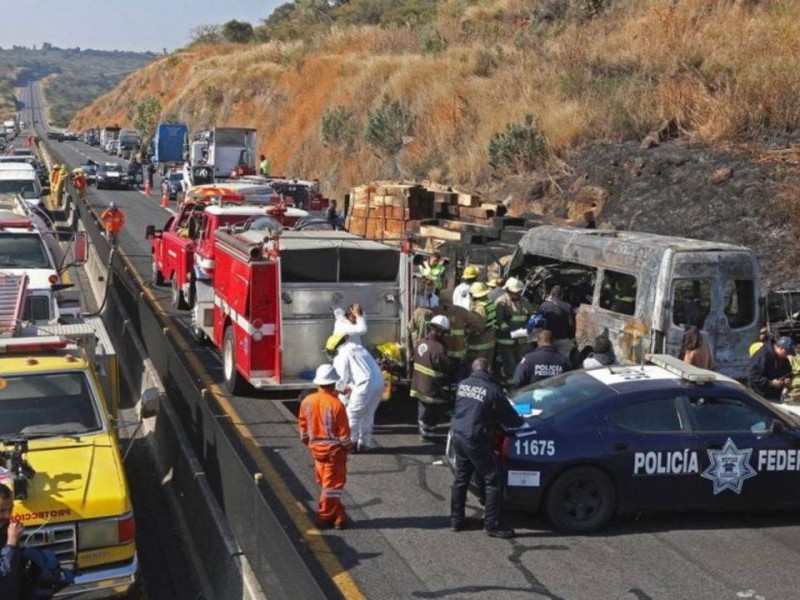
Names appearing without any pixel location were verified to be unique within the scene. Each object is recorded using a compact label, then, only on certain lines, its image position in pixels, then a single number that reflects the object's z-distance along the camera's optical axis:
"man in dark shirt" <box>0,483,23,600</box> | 5.54
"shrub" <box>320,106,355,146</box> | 47.38
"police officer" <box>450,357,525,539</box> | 9.08
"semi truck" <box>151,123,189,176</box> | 59.31
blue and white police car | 9.29
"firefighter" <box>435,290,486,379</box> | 12.56
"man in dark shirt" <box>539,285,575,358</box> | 13.96
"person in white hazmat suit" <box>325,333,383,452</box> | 11.27
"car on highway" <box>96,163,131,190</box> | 50.81
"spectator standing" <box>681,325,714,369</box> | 11.78
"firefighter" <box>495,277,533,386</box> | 13.55
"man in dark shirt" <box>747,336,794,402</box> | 12.12
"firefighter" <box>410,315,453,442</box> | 11.67
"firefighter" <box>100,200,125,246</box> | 27.08
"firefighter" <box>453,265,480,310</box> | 15.16
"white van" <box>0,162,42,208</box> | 29.23
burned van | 12.74
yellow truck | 7.14
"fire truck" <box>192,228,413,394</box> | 12.92
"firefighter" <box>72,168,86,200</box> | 36.44
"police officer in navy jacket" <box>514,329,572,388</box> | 11.49
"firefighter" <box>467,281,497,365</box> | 13.07
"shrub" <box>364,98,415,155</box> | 40.88
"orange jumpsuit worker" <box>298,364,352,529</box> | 9.20
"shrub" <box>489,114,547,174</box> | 28.84
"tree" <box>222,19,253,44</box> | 121.44
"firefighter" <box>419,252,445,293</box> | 17.88
